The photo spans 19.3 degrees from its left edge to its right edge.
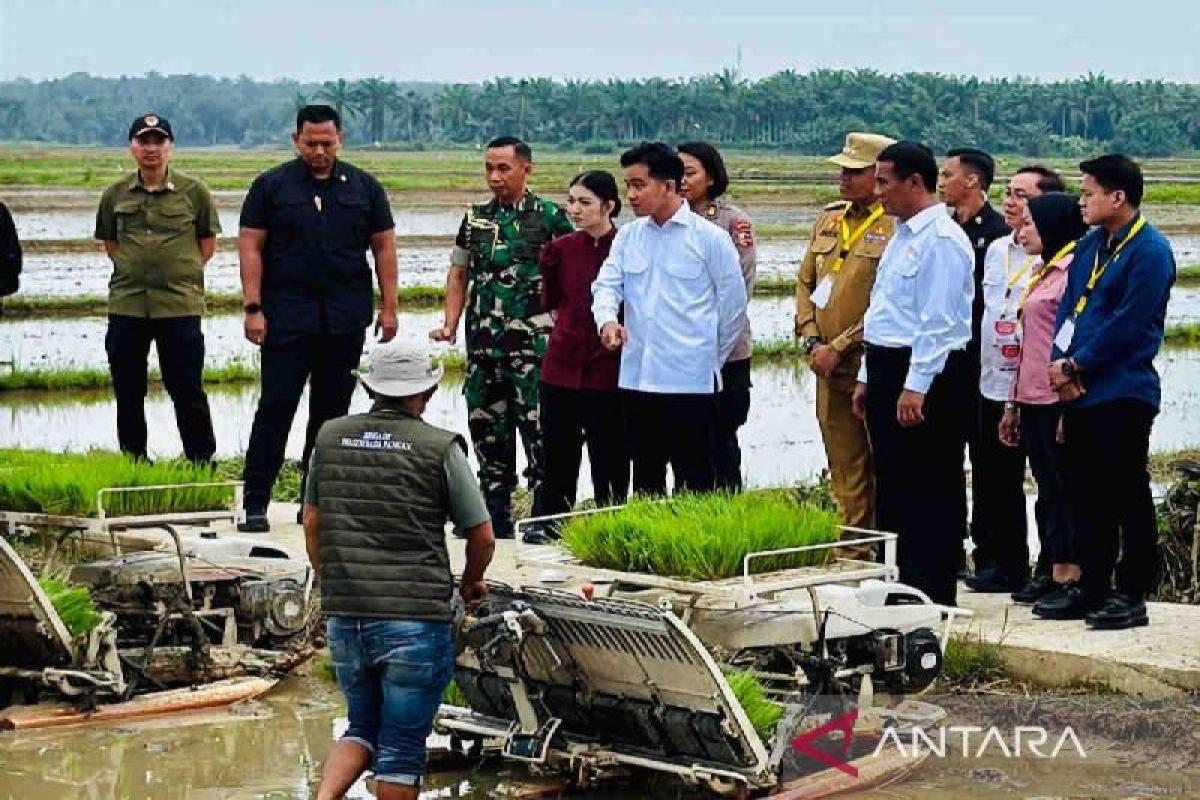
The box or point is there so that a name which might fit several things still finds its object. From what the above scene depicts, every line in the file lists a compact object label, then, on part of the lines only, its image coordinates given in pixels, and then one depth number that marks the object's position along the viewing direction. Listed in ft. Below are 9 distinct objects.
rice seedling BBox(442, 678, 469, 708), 37.88
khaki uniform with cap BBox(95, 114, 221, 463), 57.96
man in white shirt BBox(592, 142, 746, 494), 45.77
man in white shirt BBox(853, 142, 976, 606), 41.70
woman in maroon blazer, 49.60
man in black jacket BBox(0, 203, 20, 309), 51.74
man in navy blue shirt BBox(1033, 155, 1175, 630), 40.14
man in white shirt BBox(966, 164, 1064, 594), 45.93
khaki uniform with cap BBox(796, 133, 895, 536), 44.94
